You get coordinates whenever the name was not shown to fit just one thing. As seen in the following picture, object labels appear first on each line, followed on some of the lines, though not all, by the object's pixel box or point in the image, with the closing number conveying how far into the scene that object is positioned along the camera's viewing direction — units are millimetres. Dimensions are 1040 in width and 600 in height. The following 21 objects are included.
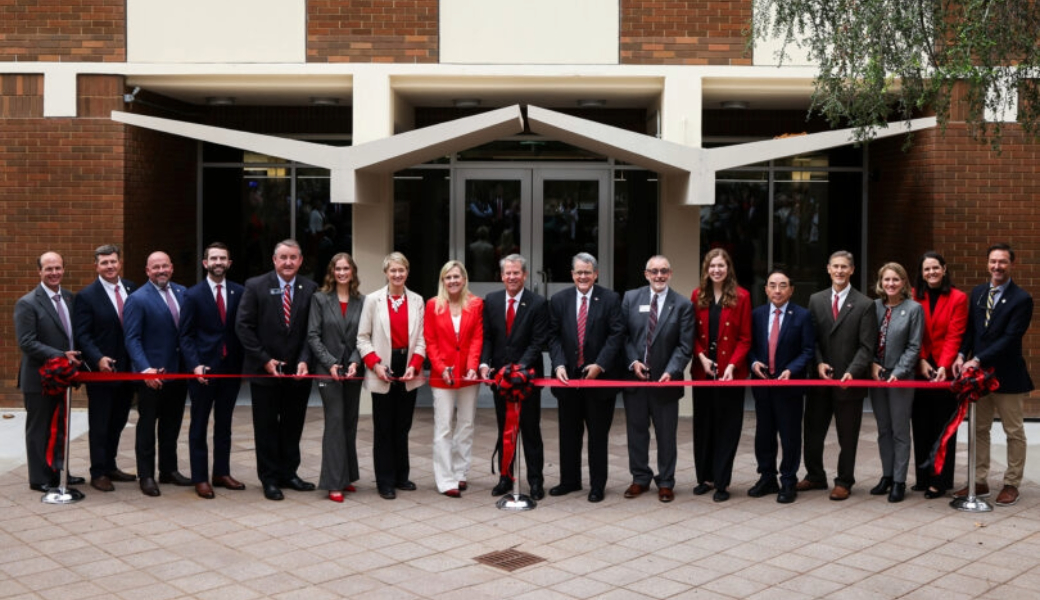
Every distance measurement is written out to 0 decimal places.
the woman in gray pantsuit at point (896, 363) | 8930
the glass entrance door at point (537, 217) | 16109
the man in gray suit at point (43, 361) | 8977
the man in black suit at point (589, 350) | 8969
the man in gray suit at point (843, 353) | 8938
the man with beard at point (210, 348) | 8969
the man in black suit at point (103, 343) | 9047
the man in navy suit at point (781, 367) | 8930
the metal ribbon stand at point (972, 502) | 8641
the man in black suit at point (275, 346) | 8891
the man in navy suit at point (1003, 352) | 8734
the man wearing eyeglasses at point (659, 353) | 8953
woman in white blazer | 8922
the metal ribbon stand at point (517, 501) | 8672
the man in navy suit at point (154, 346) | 8961
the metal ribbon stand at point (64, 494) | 8758
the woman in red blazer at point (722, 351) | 8969
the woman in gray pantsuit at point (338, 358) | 8898
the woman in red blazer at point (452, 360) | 8961
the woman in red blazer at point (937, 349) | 8953
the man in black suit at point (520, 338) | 9016
